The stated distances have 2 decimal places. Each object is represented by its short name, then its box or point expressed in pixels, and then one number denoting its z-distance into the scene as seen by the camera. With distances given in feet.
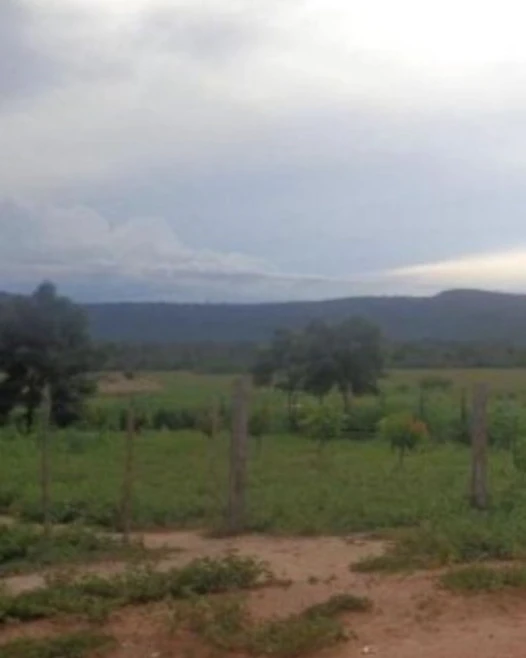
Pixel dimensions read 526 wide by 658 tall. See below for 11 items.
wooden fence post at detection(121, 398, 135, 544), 44.29
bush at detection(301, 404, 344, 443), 86.74
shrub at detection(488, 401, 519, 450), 86.43
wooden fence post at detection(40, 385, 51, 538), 44.62
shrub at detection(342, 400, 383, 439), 125.59
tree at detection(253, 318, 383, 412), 148.36
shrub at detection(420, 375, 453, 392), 184.75
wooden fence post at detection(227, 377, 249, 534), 47.03
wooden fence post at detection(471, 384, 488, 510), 50.87
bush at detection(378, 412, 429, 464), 79.27
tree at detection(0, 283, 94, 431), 116.26
